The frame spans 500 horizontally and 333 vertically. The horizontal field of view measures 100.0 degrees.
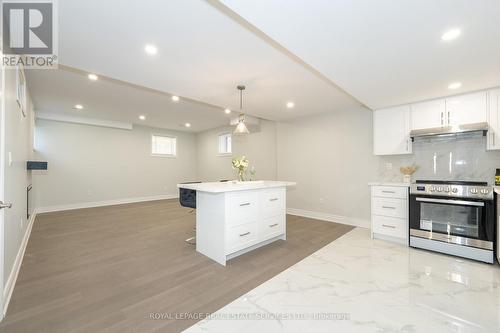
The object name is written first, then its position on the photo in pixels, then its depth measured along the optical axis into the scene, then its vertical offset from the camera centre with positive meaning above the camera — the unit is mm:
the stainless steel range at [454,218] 2598 -724
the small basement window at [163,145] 7609 +777
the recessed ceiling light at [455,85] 2753 +1067
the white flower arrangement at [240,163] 3309 +42
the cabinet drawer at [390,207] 3258 -679
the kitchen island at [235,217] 2623 -708
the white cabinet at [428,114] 3244 +811
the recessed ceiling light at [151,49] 2206 +1261
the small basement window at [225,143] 7380 +795
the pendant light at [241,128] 3355 +606
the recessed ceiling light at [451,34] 1730 +1105
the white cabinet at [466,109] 2928 +811
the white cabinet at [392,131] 3559 +600
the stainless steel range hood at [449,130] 2853 +508
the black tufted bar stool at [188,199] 3488 -563
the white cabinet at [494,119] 2814 +618
